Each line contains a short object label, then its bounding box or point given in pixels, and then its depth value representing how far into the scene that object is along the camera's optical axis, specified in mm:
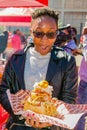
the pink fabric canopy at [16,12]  2522
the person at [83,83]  2655
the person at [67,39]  3245
